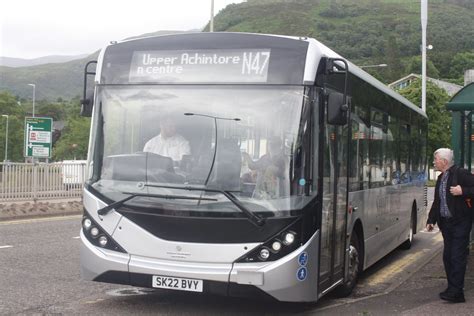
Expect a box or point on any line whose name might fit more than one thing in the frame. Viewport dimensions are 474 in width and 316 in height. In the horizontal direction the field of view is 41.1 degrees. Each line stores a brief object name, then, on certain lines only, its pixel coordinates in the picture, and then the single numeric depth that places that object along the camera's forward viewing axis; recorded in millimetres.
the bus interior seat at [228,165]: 6031
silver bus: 5910
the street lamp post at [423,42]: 27916
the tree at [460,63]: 116250
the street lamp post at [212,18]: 28612
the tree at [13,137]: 76312
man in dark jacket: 7152
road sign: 20469
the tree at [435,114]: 58766
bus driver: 6270
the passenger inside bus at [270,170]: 5969
